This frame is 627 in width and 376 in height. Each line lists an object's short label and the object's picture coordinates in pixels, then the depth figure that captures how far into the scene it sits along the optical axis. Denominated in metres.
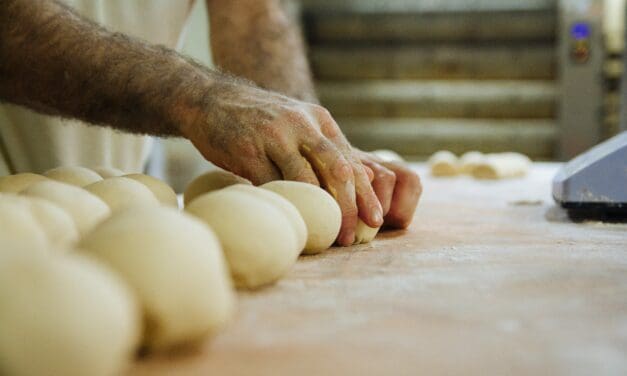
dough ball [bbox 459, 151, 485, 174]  2.88
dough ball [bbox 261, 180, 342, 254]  1.17
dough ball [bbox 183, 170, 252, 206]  1.49
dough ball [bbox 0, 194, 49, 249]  0.79
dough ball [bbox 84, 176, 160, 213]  1.14
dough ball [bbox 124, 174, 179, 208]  1.32
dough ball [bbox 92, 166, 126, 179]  1.49
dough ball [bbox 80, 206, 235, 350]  0.67
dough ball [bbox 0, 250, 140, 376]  0.55
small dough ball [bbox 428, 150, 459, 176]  2.92
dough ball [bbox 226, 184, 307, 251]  1.06
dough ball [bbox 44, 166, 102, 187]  1.32
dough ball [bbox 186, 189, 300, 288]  0.92
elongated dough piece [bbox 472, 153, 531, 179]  2.76
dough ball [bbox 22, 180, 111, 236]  0.95
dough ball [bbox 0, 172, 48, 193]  1.19
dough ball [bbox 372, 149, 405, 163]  2.90
